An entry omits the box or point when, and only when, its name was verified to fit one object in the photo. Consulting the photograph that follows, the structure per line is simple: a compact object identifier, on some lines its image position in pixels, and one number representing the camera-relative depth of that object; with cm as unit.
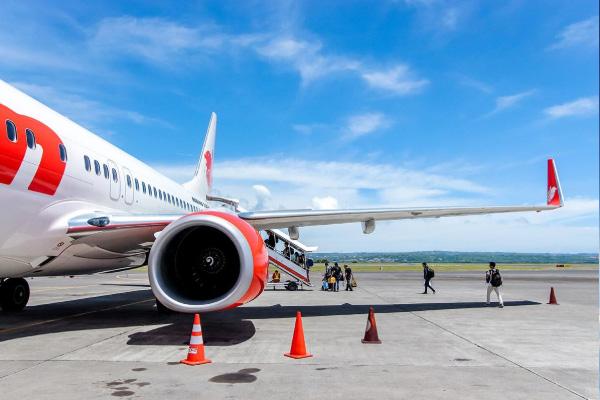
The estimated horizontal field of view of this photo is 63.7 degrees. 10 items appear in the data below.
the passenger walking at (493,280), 1432
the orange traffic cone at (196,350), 656
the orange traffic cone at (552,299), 1565
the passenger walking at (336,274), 2223
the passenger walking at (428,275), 1997
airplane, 752
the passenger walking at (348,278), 2211
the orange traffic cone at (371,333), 826
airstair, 2053
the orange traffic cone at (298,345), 705
